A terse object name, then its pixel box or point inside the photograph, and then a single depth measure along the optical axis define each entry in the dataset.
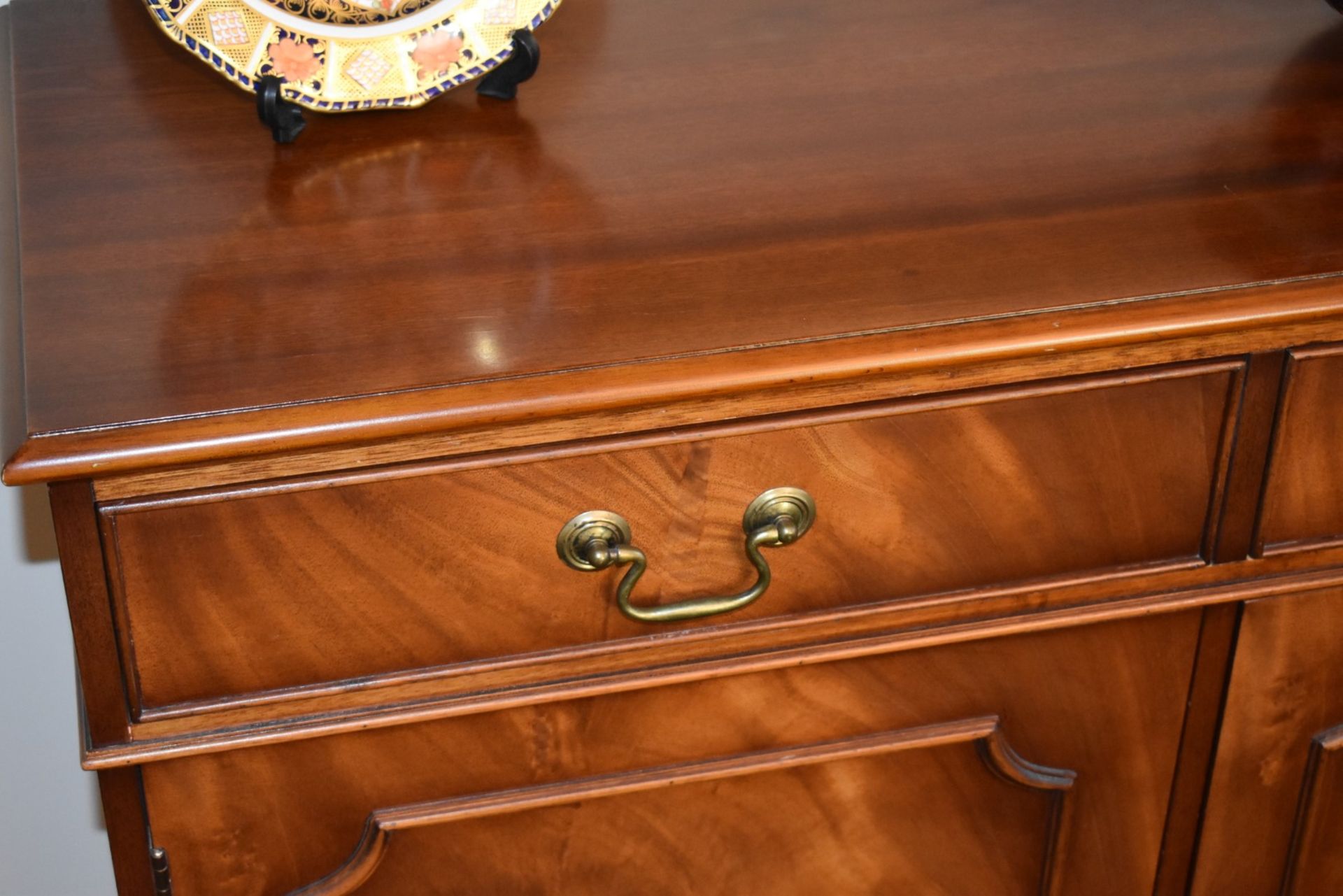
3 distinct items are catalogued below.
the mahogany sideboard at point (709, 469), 1.36
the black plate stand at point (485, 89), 1.49
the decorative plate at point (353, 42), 1.51
